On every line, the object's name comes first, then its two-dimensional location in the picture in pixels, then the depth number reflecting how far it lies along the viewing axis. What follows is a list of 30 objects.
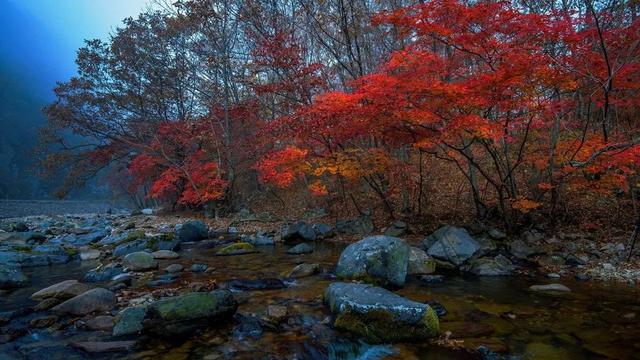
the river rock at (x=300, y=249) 10.14
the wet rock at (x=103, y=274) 7.78
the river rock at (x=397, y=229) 10.90
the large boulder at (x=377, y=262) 6.96
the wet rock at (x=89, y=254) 10.34
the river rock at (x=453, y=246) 8.16
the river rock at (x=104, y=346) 4.48
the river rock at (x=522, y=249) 8.37
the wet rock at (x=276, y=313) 5.42
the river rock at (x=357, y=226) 12.00
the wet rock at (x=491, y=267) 7.54
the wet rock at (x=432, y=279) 7.16
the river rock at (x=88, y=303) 5.69
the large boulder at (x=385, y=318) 4.67
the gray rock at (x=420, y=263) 7.72
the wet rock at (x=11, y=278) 7.24
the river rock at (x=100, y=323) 5.14
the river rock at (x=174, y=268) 8.32
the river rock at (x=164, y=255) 9.81
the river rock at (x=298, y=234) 11.97
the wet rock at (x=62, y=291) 6.34
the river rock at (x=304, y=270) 7.72
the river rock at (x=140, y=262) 8.45
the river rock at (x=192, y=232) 12.74
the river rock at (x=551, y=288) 6.38
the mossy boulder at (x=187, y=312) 4.88
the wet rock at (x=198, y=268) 8.41
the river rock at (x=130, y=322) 4.95
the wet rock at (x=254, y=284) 6.92
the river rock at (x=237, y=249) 10.20
